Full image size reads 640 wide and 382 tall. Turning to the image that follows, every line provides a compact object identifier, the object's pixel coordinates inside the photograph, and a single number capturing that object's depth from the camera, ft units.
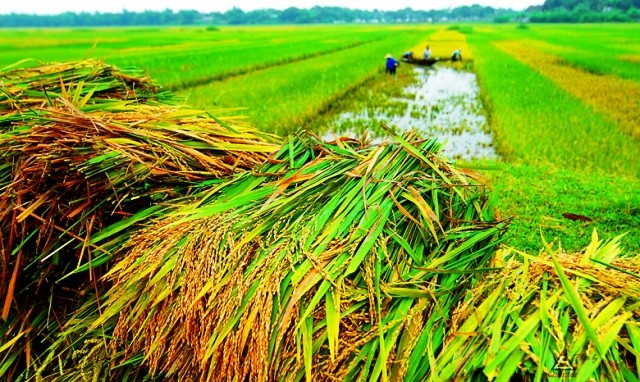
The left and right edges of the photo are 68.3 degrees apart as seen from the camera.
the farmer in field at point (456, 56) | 70.03
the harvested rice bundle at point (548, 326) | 3.59
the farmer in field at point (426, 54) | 61.57
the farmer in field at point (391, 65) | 50.73
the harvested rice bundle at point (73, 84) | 7.69
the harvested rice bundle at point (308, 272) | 4.28
